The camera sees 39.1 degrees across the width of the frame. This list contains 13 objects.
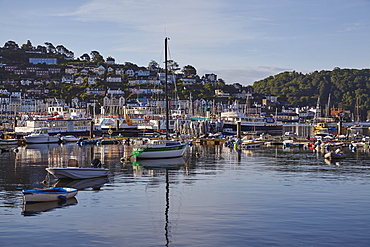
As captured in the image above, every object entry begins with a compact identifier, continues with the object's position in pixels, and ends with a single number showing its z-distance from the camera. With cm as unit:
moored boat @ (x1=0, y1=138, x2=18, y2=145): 7569
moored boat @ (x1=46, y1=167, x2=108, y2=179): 3678
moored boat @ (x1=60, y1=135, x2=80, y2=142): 8730
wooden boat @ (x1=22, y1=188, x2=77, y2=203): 2745
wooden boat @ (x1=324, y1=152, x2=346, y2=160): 5466
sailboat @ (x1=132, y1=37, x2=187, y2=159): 5247
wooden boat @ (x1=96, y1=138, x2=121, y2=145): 8258
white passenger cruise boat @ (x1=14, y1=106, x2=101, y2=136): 10142
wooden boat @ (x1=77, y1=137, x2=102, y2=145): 8294
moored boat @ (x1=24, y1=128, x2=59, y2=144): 8294
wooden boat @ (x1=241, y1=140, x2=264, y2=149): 7279
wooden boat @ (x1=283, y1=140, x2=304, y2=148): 7406
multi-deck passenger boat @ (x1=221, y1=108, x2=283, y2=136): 13975
